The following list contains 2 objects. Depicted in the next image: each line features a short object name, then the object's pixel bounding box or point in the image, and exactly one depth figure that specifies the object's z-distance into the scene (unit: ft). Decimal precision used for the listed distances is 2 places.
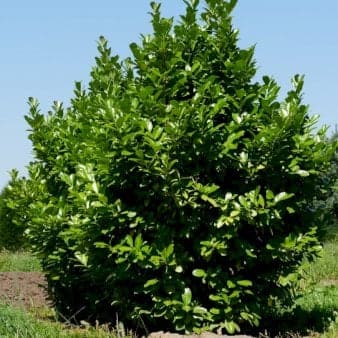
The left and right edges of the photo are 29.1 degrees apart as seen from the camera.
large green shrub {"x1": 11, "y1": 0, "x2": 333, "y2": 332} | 18.13
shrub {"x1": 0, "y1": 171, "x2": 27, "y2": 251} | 63.77
